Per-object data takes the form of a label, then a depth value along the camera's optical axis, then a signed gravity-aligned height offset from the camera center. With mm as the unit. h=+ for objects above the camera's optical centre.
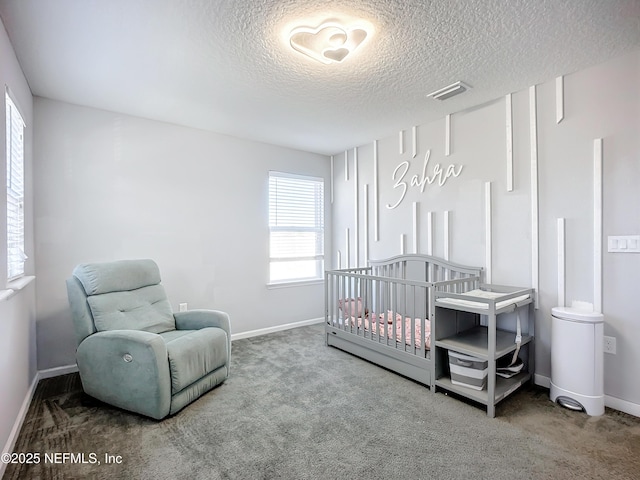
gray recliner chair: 2014 -732
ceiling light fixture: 1751 +1151
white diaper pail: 2066 -829
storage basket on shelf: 2184 -945
